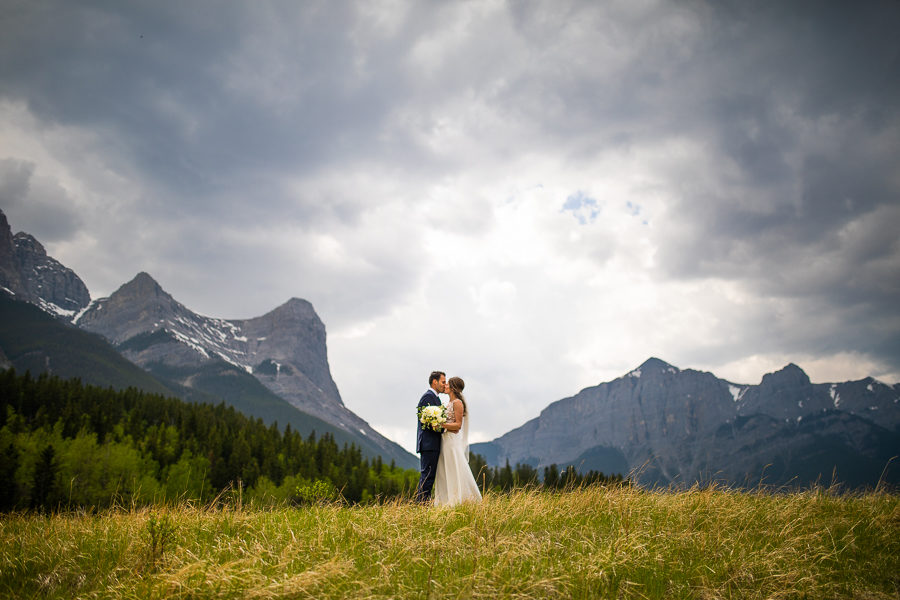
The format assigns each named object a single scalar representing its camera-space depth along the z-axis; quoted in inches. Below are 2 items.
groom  535.2
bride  527.2
